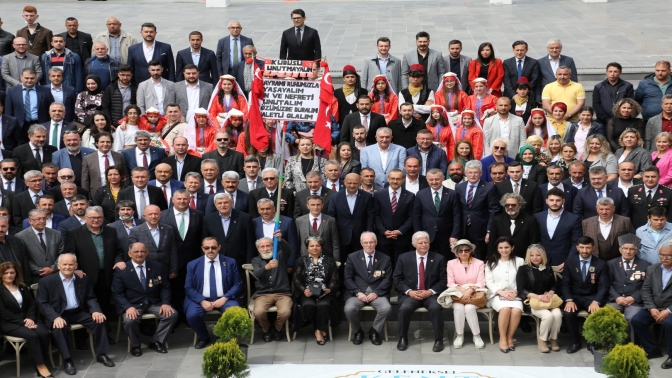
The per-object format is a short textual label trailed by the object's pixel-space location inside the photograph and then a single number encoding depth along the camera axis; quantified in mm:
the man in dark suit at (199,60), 18469
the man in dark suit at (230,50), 18812
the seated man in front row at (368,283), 13945
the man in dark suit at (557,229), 14328
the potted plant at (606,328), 12547
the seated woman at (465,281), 13844
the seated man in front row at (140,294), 13734
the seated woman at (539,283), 13703
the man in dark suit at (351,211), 14688
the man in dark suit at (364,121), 16562
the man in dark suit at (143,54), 18359
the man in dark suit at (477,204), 14766
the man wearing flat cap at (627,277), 13656
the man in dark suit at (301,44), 19016
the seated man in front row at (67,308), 13273
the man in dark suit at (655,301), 13391
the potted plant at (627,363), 11508
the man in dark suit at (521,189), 14844
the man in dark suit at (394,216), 14750
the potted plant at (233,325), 12516
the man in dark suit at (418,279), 13859
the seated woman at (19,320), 13094
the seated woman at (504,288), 13695
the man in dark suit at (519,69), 18031
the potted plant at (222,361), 11789
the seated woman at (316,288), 13922
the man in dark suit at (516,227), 14312
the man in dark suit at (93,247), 14016
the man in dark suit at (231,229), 14414
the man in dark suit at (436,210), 14680
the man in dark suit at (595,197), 14664
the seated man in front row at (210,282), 13922
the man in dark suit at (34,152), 15859
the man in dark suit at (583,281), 13750
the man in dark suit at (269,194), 14883
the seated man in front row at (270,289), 13938
